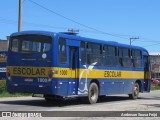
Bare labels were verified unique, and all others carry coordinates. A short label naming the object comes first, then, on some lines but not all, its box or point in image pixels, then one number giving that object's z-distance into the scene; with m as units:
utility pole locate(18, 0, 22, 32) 30.86
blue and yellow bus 18.23
